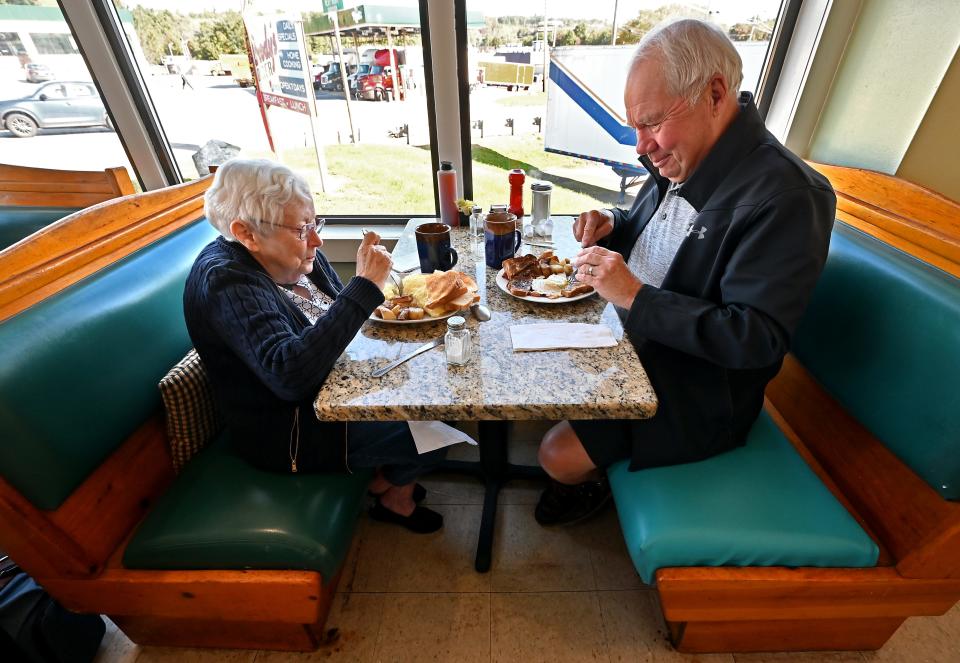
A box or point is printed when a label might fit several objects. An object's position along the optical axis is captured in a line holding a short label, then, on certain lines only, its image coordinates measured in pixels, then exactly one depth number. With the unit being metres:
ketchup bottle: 1.73
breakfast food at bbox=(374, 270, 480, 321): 1.10
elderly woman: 0.92
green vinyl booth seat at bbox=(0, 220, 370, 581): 0.88
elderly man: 0.86
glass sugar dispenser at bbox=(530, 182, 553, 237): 1.69
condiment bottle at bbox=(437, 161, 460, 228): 1.74
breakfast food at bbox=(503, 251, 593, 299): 1.20
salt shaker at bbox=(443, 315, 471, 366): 0.93
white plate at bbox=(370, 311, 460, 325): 1.08
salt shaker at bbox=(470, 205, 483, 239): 1.69
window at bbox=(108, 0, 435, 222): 1.98
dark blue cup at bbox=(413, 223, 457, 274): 1.27
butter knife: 0.91
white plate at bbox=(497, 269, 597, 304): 1.15
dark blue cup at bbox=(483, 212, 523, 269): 1.34
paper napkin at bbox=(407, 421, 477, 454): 1.20
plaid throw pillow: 1.14
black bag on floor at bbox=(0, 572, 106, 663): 1.04
